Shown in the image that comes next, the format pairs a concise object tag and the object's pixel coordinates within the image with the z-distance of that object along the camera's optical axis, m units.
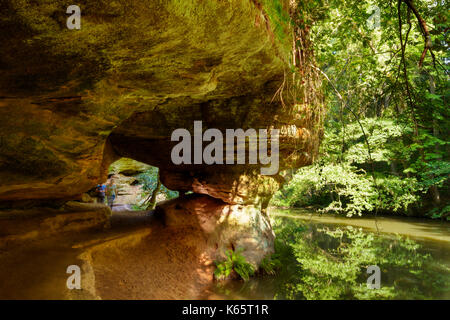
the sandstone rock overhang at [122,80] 2.56
